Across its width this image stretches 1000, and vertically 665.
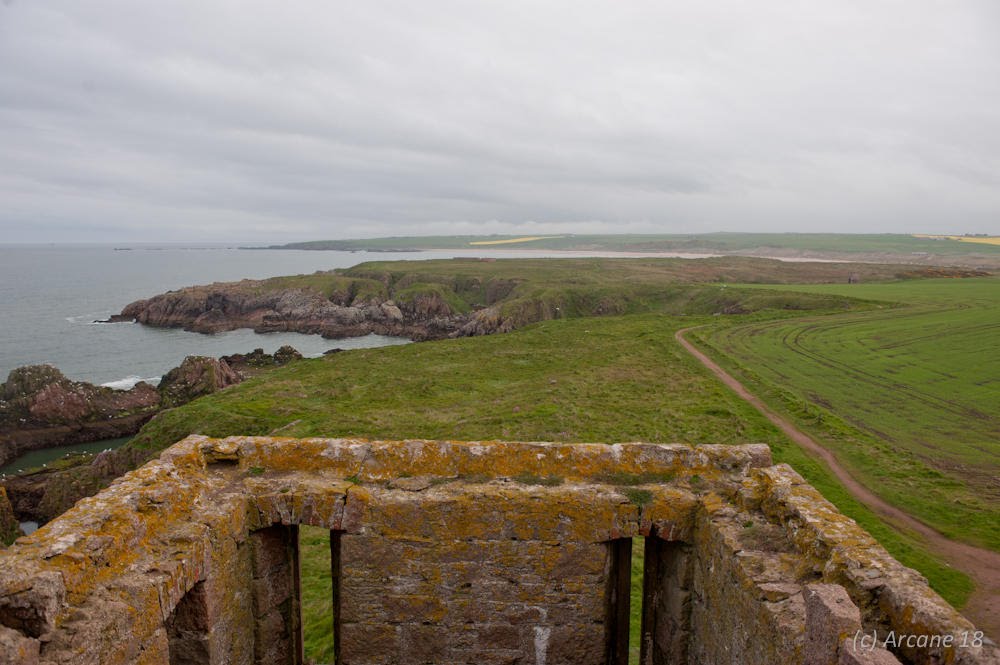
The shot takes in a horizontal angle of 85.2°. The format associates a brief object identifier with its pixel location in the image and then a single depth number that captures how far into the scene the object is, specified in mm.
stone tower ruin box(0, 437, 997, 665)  5902
